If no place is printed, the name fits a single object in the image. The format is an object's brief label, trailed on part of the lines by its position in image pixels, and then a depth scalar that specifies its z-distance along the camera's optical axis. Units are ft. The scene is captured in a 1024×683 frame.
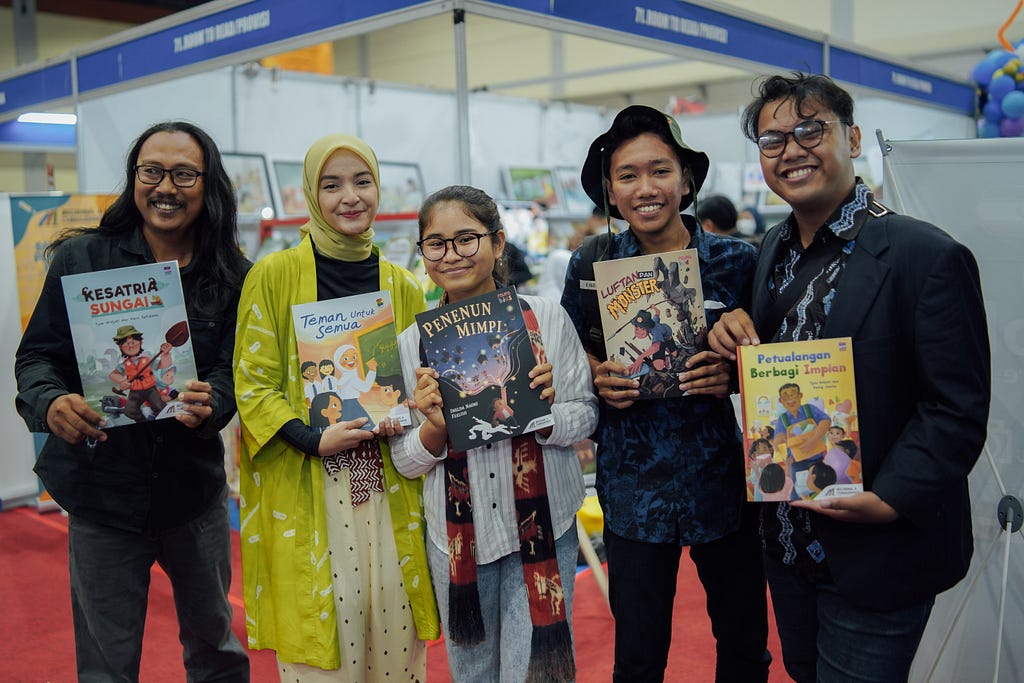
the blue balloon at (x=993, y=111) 23.11
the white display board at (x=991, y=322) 7.35
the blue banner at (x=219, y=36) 10.73
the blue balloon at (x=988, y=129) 23.26
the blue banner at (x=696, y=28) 10.88
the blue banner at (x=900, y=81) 17.38
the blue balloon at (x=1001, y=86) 22.76
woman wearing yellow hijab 6.63
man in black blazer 5.09
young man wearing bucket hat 6.46
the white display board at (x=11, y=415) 17.29
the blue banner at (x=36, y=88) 16.29
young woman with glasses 6.27
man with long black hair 7.07
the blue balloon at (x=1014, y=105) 22.13
